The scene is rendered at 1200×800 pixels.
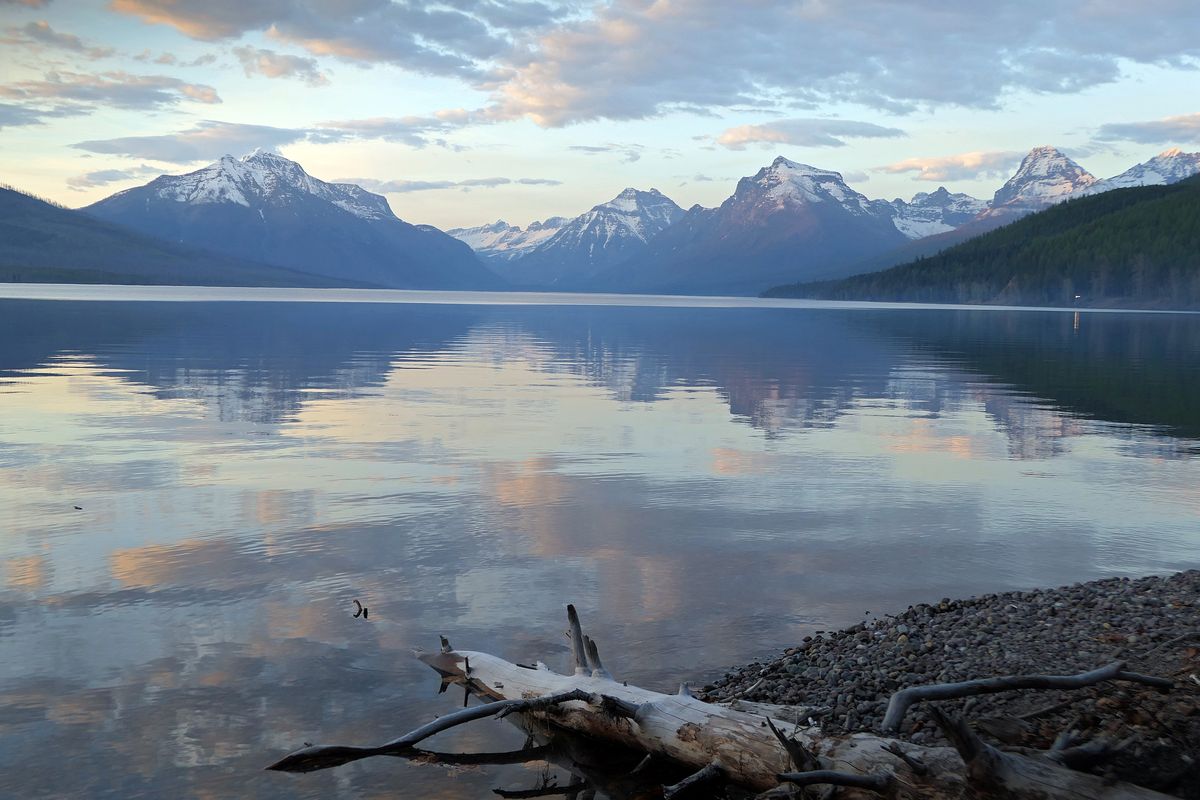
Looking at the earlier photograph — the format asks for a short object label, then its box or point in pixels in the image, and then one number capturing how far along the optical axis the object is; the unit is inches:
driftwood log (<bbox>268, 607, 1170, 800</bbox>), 295.4
